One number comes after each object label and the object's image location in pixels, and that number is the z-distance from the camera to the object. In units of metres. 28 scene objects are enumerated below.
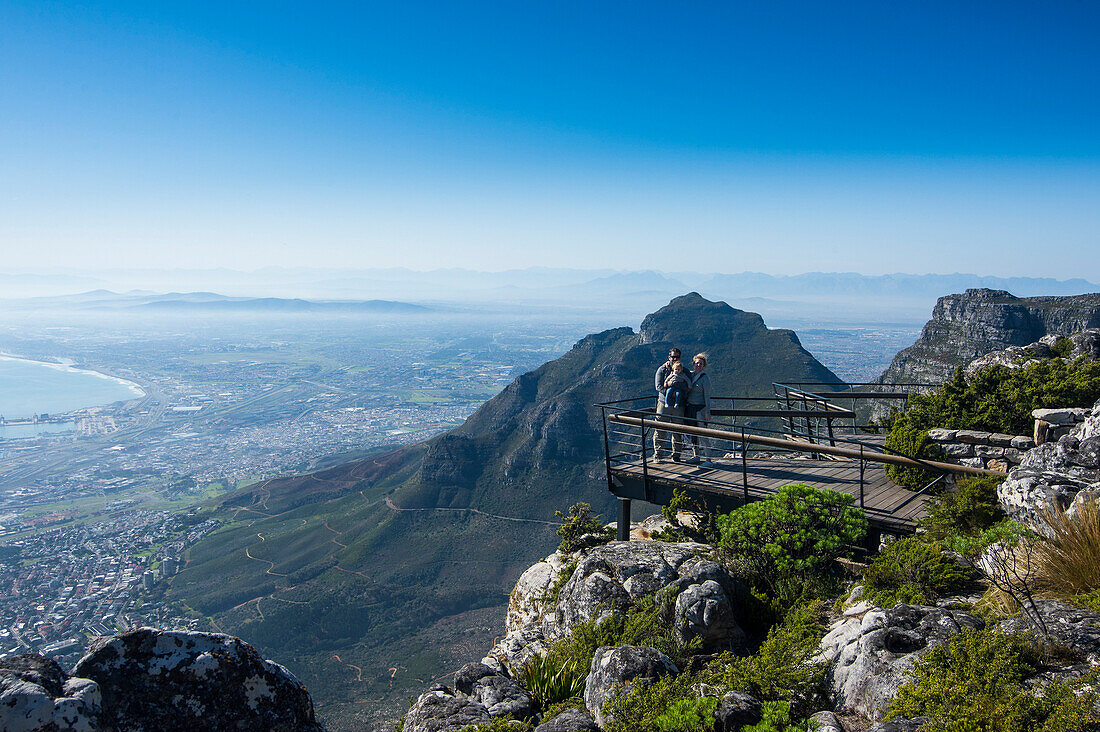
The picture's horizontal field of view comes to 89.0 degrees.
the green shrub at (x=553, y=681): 6.05
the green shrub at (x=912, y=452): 9.09
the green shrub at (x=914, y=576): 5.54
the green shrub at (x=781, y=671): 4.84
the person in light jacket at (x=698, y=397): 11.82
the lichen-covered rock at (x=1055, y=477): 5.64
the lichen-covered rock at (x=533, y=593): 9.12
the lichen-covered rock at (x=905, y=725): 3.70
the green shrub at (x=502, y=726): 5.10
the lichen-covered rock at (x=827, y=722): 4.23
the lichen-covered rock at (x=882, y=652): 4.42
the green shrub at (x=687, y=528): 9.18
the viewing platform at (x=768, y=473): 8.19
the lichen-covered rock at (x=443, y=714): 5.45
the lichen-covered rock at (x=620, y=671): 5.29
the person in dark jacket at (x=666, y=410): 11.73
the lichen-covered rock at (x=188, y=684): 3.66
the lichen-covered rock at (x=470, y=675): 6.46
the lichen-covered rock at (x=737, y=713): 4.37
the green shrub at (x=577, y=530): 10.11
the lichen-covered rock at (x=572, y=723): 5.03
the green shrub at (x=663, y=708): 4.32
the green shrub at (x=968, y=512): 6.68
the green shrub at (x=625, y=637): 6.43
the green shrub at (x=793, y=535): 7.11
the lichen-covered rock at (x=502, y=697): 5.72
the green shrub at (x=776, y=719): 4.02
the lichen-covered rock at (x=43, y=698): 2.95
